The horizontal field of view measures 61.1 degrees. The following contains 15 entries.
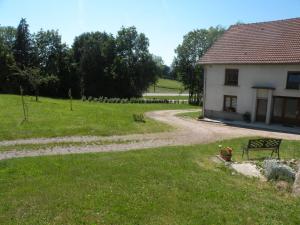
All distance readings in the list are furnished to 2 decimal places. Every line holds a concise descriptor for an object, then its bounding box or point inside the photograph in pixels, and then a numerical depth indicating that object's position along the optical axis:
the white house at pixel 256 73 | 19.58
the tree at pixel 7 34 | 50.36
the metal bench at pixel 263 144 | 11.02
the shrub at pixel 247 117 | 21.10
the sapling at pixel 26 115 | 15.83
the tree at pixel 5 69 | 41.04
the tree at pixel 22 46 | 44.04
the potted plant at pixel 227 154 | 10.20
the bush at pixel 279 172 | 8.01
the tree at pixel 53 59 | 43.86
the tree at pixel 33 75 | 28.91
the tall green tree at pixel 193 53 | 38.28
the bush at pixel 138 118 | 18.48
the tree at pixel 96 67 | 42.94
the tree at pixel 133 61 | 42.73
